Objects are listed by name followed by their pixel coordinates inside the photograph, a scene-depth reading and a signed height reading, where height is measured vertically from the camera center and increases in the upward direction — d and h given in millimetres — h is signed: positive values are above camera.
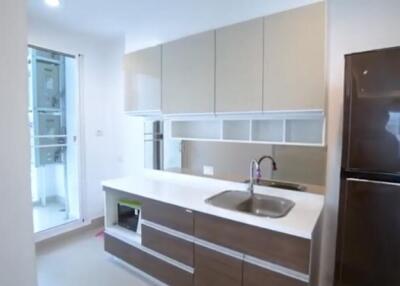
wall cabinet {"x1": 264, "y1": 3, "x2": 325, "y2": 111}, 1643 +482
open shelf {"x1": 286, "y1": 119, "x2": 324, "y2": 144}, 1946 -15
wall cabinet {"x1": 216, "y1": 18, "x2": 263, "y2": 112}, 1907 +487
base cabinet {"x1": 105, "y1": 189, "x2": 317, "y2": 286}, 1516 -876
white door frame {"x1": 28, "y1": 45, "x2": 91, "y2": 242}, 3336 -352
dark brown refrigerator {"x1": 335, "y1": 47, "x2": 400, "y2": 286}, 1311 -242
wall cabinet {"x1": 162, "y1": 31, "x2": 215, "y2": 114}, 2166 +489
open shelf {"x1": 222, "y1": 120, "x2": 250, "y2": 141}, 2311 -16
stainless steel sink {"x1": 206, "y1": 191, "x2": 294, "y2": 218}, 1977 -603
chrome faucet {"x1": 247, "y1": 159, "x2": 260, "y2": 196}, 2152 -376
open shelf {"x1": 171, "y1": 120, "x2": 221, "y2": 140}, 2510 -11
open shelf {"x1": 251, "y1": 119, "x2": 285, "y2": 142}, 2129 -13
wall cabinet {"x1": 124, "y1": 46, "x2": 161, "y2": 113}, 2557 +502
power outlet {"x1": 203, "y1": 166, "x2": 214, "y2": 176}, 2543 -434
